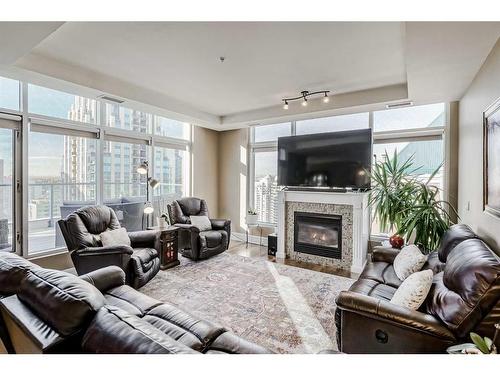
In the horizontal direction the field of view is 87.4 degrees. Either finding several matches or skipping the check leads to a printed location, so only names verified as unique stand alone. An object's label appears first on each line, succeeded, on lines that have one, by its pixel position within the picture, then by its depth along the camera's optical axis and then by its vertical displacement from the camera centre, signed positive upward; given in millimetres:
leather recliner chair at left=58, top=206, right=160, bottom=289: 3117 -832
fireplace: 4383 -856
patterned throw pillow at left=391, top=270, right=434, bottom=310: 1769 -725
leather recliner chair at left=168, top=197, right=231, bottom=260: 4371 -861
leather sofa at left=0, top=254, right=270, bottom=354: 1020 -619
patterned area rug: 2365 -1338
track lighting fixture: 3992 +1415
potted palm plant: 3178 -236
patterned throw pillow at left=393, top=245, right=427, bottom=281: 2463 -734
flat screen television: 4238 +444
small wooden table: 4016 -1001
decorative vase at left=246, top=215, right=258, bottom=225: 5465 -721
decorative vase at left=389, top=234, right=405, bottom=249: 3334 -716
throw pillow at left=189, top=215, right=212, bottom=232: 4816 -715
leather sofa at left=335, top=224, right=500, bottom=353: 1460 -793
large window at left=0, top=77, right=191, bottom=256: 3404 +361
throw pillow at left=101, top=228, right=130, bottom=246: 3408 -727
